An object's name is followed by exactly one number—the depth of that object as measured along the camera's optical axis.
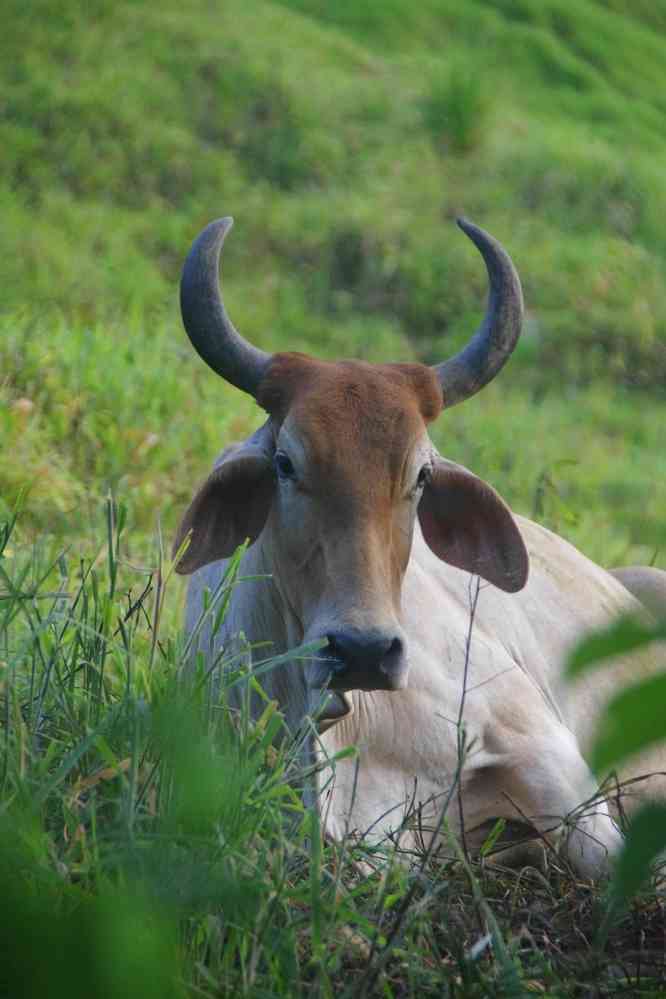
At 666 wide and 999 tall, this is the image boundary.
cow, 15.07
